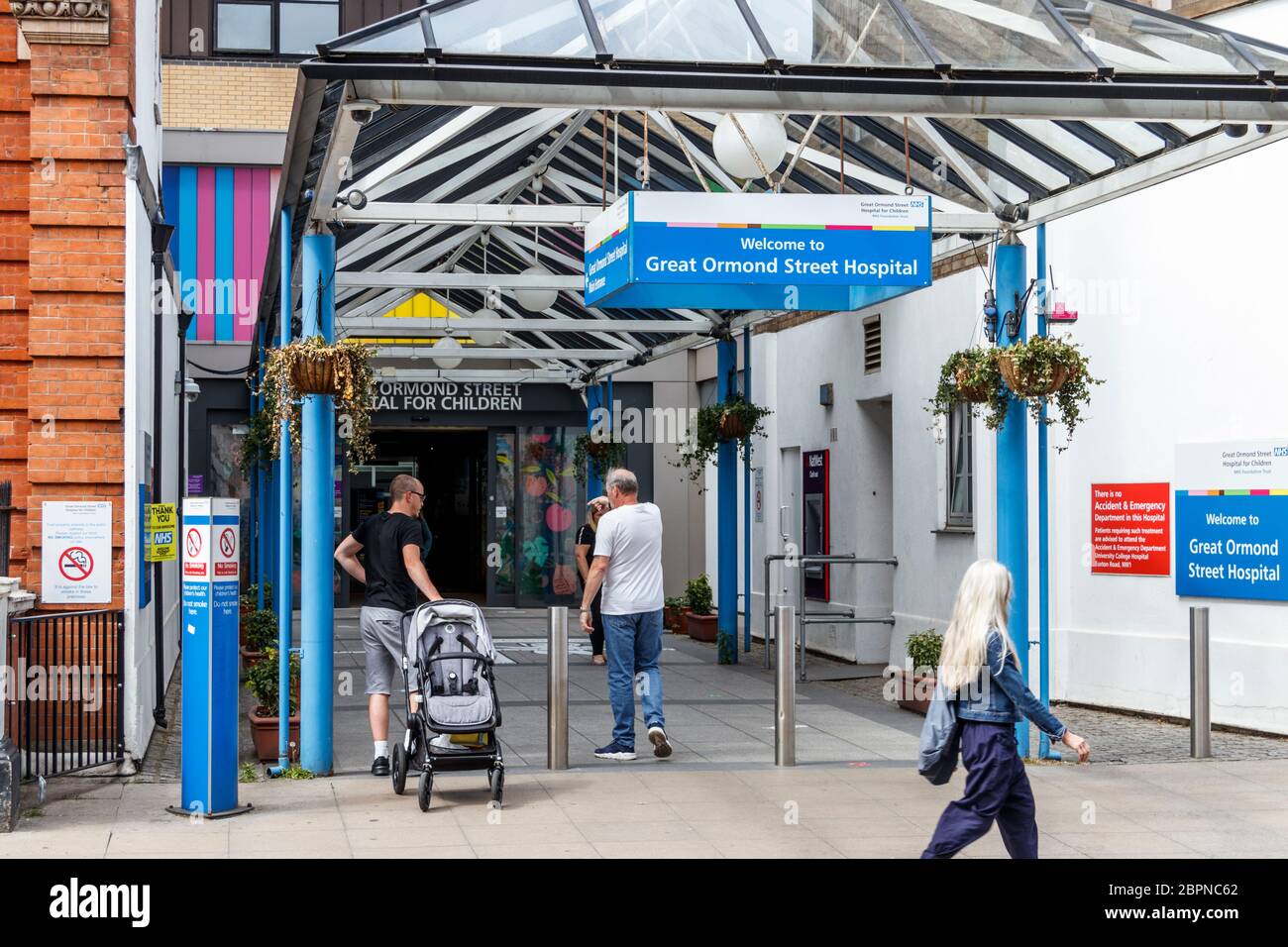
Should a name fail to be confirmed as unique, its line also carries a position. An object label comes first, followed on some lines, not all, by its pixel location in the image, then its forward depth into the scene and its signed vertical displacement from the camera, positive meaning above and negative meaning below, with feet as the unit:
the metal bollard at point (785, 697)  31.94 -4.41
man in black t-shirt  30.63 -2.08
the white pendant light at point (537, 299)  51.93 +6.29
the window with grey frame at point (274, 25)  75.00 +22.41
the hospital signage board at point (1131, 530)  39.65 -1.29
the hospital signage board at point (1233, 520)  36.24 -0.96
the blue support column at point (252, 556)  70.64 -3.15
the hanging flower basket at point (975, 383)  31.53 +2.01
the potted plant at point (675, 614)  66.80 -5.62
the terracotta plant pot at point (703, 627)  62.44 -5.79
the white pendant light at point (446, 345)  57.26 +5.19
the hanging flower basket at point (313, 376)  29.96 +2.13
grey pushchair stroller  27.37 -3.72
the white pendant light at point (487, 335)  56.69 +5.51
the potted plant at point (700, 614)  62.59 -5.38
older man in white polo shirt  32.50 -2.65
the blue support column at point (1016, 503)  32.63 -0.46
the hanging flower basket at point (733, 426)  51.01 +1.88
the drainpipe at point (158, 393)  35.53 +2.29
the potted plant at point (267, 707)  32.42 -4.73
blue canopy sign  27.96 +4.39
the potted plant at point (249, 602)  55.42 -4.31
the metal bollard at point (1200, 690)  32.86 -4.47
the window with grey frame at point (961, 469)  46.68 +0.39
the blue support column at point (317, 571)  30.76 -1.68
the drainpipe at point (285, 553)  30.99 -1.37
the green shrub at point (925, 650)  38.40 -4.14
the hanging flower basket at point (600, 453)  70.44 +1.43
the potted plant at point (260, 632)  49.29 -4.60
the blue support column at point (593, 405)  73.20 +3.74
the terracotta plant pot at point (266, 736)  32.40 -5.18
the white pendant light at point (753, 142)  29.68 +6.56
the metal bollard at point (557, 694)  31.42 -4.25
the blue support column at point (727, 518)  52.39 -1.17
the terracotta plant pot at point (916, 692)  38.75 -5.50
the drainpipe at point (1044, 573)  32.14 -1.97
